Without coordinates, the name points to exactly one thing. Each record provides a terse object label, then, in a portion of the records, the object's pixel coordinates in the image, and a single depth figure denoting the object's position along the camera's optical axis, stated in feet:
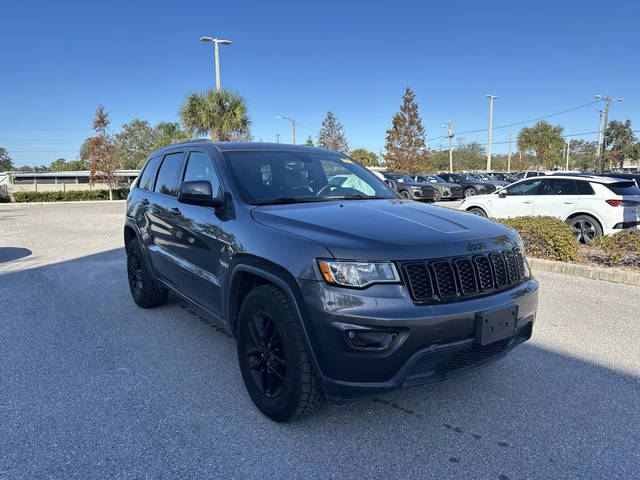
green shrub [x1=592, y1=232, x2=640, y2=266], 22.35
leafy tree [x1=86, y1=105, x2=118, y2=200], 95.04
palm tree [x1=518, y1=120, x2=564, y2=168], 177.68
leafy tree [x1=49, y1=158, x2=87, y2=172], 338.75
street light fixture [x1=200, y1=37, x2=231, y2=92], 77.21
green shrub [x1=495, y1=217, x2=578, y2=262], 24.02
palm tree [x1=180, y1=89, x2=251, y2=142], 77.66
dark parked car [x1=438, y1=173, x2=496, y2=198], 82.38
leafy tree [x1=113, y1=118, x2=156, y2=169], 313.94
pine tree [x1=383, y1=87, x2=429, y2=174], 130.82
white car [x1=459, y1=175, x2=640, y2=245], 28.68
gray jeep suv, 7.56
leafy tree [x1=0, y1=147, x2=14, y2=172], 309.47
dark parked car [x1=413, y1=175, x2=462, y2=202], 75.41
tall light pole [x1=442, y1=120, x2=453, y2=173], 173.58
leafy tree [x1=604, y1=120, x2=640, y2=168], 188.64
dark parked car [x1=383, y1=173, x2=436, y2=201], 66.24
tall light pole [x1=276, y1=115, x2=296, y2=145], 131.09
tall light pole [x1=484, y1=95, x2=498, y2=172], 148.46
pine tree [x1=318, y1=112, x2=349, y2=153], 163.13
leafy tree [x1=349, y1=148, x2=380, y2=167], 274.61
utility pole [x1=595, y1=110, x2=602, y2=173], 149.44
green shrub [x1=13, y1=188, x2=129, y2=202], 91.35
